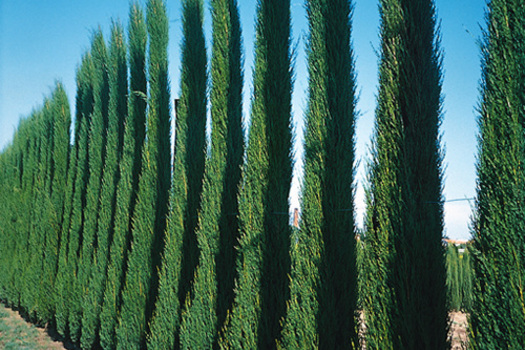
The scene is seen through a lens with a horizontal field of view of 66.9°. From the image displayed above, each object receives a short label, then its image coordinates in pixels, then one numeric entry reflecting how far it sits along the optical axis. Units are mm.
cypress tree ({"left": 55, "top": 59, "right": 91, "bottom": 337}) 9297
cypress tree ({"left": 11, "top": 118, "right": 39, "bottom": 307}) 12959
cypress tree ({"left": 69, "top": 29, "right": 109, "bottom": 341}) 8484
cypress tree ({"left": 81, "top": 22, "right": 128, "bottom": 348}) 7766
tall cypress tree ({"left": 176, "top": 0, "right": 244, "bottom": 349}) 4910
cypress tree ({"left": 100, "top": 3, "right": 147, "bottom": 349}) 7094
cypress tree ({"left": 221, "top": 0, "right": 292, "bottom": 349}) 4250
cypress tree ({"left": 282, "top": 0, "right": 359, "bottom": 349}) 3598
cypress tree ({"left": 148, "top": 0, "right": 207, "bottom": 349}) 5562
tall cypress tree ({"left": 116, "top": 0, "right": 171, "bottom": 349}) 6273
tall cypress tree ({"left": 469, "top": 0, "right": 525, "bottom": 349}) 2348
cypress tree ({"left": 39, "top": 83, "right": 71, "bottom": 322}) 10312
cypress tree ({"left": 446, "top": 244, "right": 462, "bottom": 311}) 14478
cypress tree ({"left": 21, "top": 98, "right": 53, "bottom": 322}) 11273
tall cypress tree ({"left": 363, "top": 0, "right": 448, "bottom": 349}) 2941
